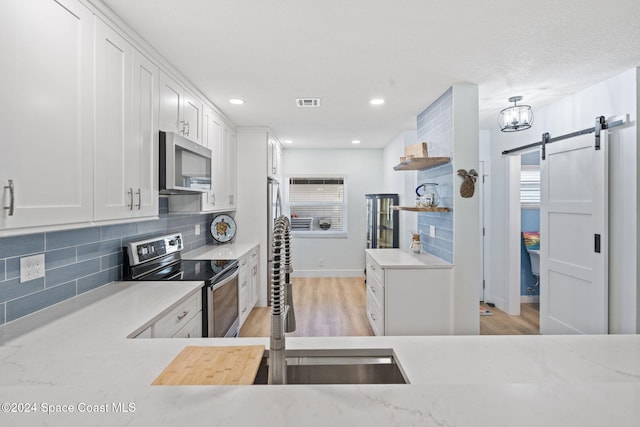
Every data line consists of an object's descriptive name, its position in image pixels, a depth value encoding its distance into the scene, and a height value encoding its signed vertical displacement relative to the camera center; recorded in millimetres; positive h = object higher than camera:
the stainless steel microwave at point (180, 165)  2227 +334
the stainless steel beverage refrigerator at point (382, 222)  4887 -179
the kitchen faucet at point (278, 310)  876 -278
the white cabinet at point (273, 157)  4500 +802
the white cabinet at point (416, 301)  2840 -788
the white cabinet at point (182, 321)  1618 -614
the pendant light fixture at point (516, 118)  2791 +806
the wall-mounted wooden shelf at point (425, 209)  2914 +16
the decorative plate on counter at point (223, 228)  4082 -231
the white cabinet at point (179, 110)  2312 +788
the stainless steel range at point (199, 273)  2223 -469
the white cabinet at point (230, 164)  3891 +565
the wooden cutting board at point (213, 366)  920 -478
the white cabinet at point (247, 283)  3312 -826
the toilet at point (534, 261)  4414 -685
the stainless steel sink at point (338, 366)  1128 -542
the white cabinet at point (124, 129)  1629 +455
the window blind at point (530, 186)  4648 +358
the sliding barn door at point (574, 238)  2664 -244
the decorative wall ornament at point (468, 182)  2793 +247
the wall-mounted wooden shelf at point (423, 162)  2959 +462
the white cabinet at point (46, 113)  1133 +379
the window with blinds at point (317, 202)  6070 +152
